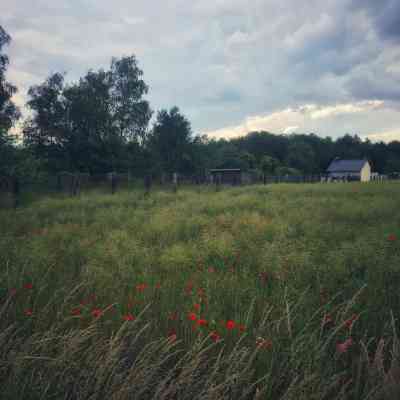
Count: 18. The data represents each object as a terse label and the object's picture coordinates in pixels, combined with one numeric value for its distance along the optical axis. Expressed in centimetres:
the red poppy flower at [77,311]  234
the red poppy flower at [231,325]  191
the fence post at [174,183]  1749
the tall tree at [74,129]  2802
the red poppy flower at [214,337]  218
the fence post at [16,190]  1145
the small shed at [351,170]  5873
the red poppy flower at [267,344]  184
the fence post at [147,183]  1680
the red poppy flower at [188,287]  297
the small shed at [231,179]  2889
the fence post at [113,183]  1612
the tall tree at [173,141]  4578
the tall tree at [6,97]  1903
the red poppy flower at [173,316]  237
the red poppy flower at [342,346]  170
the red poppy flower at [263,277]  332
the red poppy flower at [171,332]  226
